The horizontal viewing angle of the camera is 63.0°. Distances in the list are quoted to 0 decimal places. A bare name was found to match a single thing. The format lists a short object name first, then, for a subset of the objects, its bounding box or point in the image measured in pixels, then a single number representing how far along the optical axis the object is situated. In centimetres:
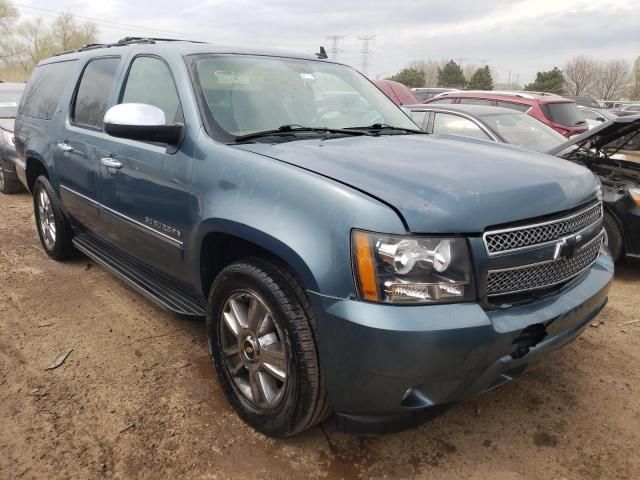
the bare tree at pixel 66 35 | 6550
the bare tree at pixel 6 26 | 5669
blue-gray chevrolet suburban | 190
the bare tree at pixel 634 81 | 6221
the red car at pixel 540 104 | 847
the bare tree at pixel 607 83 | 6525
